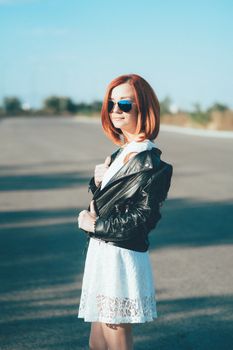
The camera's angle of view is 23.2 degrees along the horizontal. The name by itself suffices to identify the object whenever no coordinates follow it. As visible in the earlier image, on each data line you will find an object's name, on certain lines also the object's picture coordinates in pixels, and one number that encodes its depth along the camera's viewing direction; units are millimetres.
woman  2484
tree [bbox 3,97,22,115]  108000
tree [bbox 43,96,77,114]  109812
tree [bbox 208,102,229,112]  39781
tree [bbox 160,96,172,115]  53562
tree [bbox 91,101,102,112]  94038
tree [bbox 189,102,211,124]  37906
